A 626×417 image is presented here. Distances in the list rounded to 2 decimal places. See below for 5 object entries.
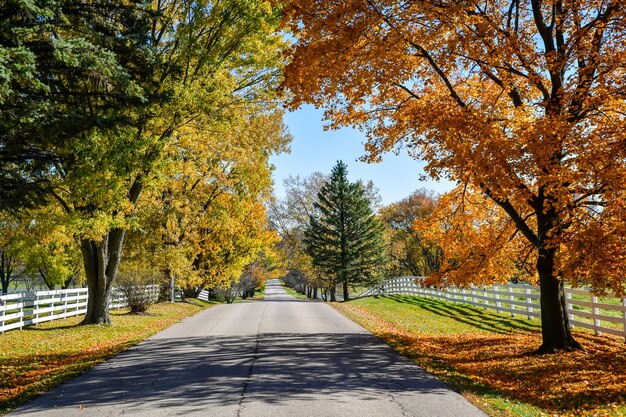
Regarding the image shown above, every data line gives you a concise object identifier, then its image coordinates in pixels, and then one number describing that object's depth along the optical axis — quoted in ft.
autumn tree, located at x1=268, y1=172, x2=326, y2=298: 162.81
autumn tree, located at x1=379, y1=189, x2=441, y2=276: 180.47
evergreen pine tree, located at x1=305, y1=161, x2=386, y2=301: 143.54
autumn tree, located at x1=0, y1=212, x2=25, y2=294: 66.69
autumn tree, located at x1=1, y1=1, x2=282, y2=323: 38.47
